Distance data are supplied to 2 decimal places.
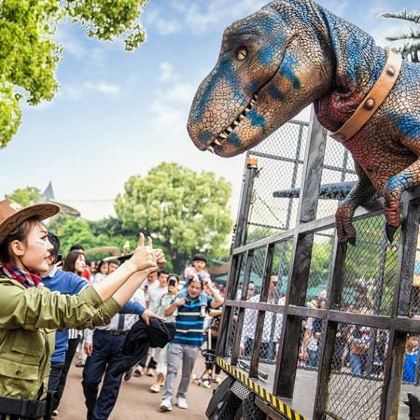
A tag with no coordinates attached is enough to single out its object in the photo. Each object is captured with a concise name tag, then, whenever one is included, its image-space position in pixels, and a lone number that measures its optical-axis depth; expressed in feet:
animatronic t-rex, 7.81
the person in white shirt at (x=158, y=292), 31.08
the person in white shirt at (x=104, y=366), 17.69
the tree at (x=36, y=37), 33.06
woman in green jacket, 7.89
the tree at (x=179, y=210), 139.64
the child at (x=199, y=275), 25.30
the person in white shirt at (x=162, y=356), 27.84
